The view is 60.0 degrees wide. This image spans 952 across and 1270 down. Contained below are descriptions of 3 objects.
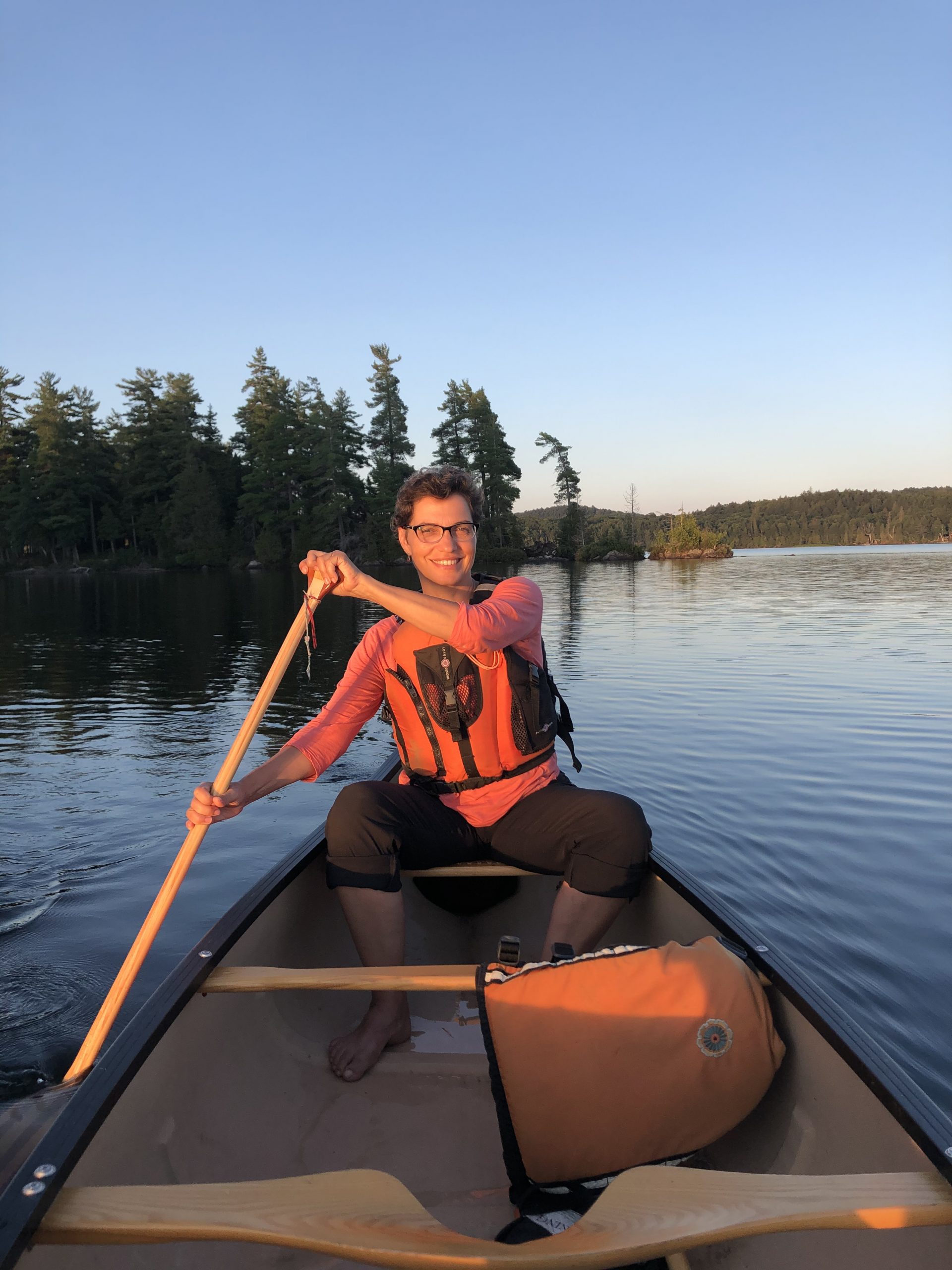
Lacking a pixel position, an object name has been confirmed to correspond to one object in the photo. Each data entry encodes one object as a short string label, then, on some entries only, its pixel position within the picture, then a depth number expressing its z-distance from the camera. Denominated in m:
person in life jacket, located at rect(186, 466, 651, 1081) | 2.33
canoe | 1.27
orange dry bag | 1.71
